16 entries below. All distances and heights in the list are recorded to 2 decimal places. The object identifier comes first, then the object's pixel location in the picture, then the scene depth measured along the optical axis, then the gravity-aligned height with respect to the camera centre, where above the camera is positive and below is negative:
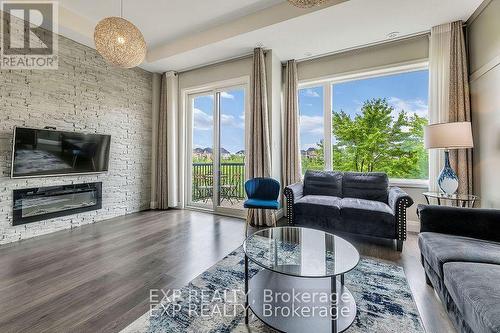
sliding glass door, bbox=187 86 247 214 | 4.46 +0.47
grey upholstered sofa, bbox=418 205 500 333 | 1.10 -0.60
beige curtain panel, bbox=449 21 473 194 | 2.92 +0.92
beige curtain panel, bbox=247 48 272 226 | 3.77 +0.70
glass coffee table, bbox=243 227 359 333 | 1.38 -0.88
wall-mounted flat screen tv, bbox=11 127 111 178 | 2.96 +0.28
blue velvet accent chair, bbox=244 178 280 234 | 3.55 -0.31
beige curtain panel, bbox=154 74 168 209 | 4.88 +0.32
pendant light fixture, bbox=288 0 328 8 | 1.89 +1.41
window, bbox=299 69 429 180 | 3.54 +0.74
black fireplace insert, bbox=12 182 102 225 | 3.06 -0.45
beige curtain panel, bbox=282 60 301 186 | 4.03 +0.77
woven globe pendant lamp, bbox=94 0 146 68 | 2.20 +1.31
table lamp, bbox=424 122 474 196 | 2.52 +0.32
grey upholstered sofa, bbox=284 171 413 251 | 2.66 -0.47
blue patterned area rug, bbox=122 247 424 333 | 1.45 -1.01
